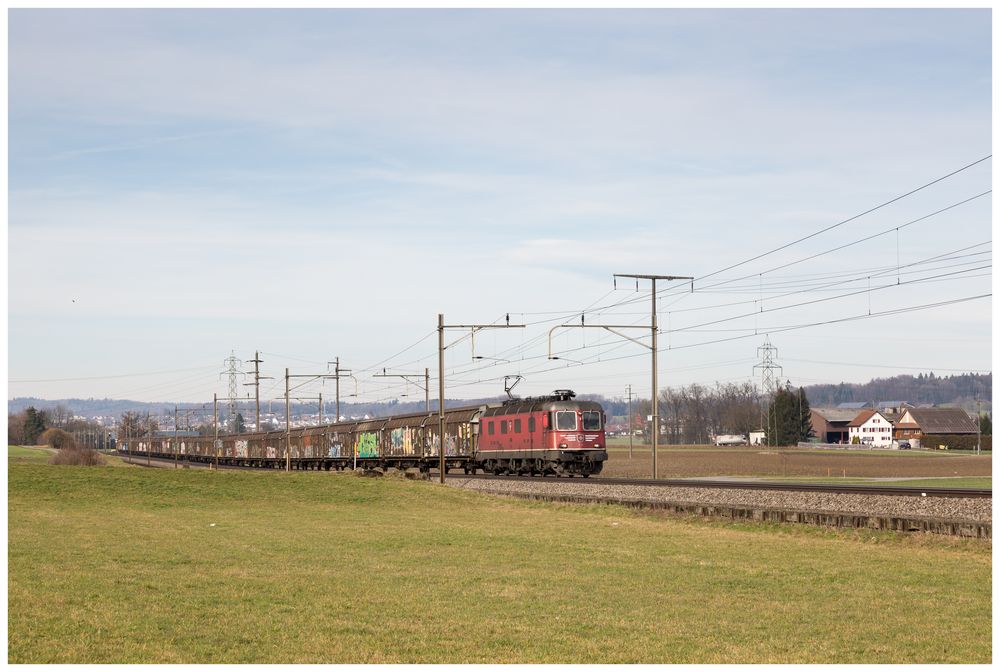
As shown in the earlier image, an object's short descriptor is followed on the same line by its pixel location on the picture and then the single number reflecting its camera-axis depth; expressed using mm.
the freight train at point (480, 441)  59531
